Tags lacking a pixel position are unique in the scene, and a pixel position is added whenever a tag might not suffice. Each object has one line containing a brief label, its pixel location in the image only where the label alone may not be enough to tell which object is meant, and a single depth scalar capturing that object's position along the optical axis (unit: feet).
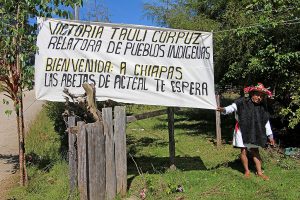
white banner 18.13
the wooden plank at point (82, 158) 15.04
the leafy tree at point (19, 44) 17.89
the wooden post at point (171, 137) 20.67
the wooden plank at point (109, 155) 16.45
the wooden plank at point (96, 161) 15.40
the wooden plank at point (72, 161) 16.95
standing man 19.11
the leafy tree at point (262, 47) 23.61
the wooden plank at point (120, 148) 16.96
